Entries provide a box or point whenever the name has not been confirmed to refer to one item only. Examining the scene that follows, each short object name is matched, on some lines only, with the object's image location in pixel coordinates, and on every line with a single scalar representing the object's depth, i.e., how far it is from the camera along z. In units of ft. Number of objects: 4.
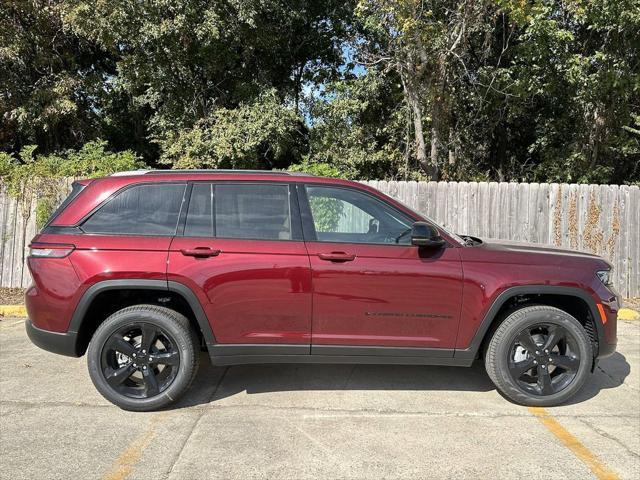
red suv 12.69
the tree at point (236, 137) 40.11
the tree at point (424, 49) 34.40
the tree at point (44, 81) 41.06
